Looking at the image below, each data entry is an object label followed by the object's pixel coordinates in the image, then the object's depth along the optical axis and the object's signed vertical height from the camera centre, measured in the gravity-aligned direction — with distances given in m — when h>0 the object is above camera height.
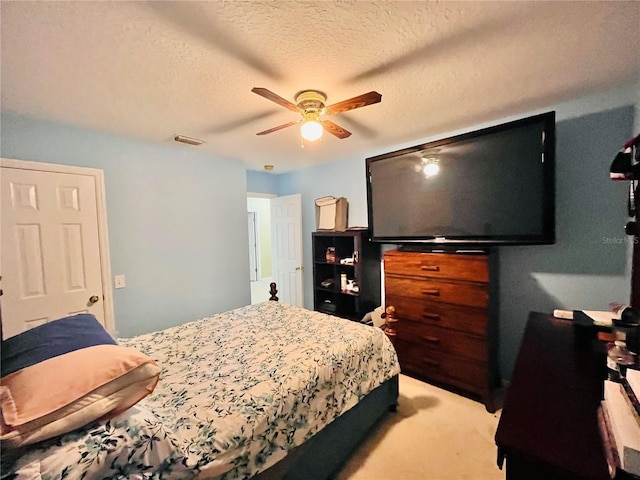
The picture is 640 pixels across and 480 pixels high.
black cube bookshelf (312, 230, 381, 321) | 3.10 -0.57
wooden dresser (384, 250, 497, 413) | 2.14 -0.79
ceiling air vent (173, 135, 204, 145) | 2.59 +0.95
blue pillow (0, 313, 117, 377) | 1.00 -0.45
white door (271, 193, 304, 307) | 4.00 -0.25
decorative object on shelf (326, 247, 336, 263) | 3.49 -0.35
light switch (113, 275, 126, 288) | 2.51 -0.43
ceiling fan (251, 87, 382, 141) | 1.67 +0.78
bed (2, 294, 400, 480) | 0.74 -0.77
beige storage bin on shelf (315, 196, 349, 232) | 3.49 +0.22
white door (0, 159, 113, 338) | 1.97 -0.08
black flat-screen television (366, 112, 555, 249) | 1.95 +0.31
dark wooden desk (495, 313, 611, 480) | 0.70 -0.62
